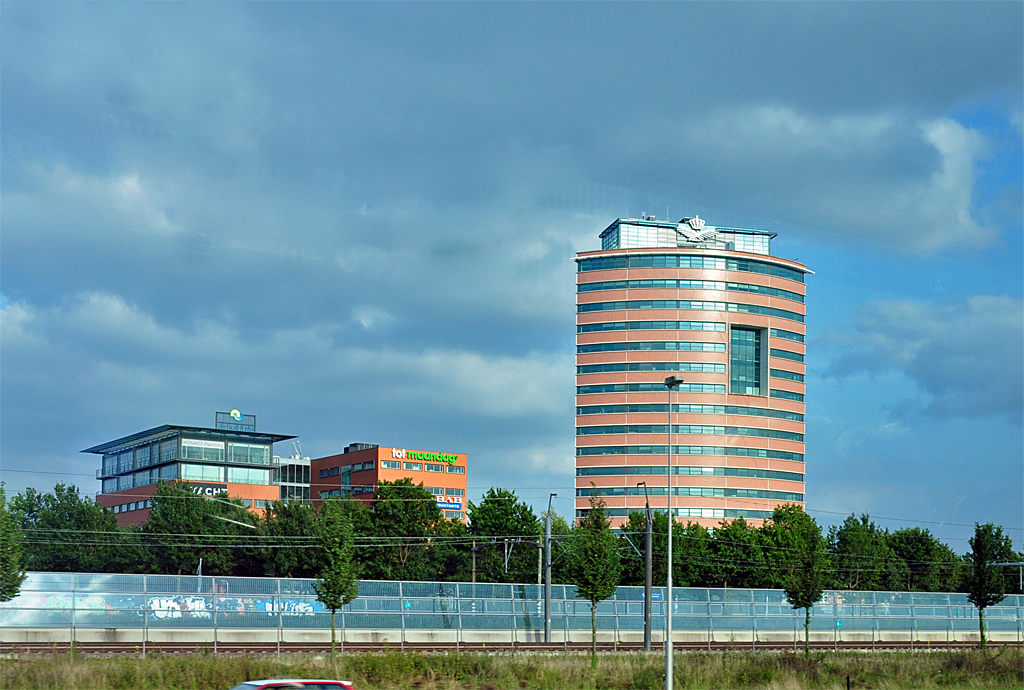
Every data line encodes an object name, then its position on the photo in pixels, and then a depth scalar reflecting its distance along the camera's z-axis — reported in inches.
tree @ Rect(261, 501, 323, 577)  3422.7
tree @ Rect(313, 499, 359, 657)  1572.3
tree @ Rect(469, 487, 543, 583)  3570.4
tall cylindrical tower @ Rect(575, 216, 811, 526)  6368.1
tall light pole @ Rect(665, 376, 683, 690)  1296.8
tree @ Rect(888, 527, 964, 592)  4065.0
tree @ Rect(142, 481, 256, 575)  3550.7
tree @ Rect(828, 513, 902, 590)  3941.9
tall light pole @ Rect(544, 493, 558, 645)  2241.0
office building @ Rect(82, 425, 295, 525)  5654.5
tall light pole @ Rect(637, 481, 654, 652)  2188.7
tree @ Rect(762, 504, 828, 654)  1923.0
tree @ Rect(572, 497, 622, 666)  1871.3
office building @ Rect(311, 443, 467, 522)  6825.8
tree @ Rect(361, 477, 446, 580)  3604.8
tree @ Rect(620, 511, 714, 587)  3373.5
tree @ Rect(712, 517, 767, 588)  3617.1
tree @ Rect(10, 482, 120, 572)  3612.2
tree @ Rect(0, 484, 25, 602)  1601.9
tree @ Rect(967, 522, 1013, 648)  2060.8
